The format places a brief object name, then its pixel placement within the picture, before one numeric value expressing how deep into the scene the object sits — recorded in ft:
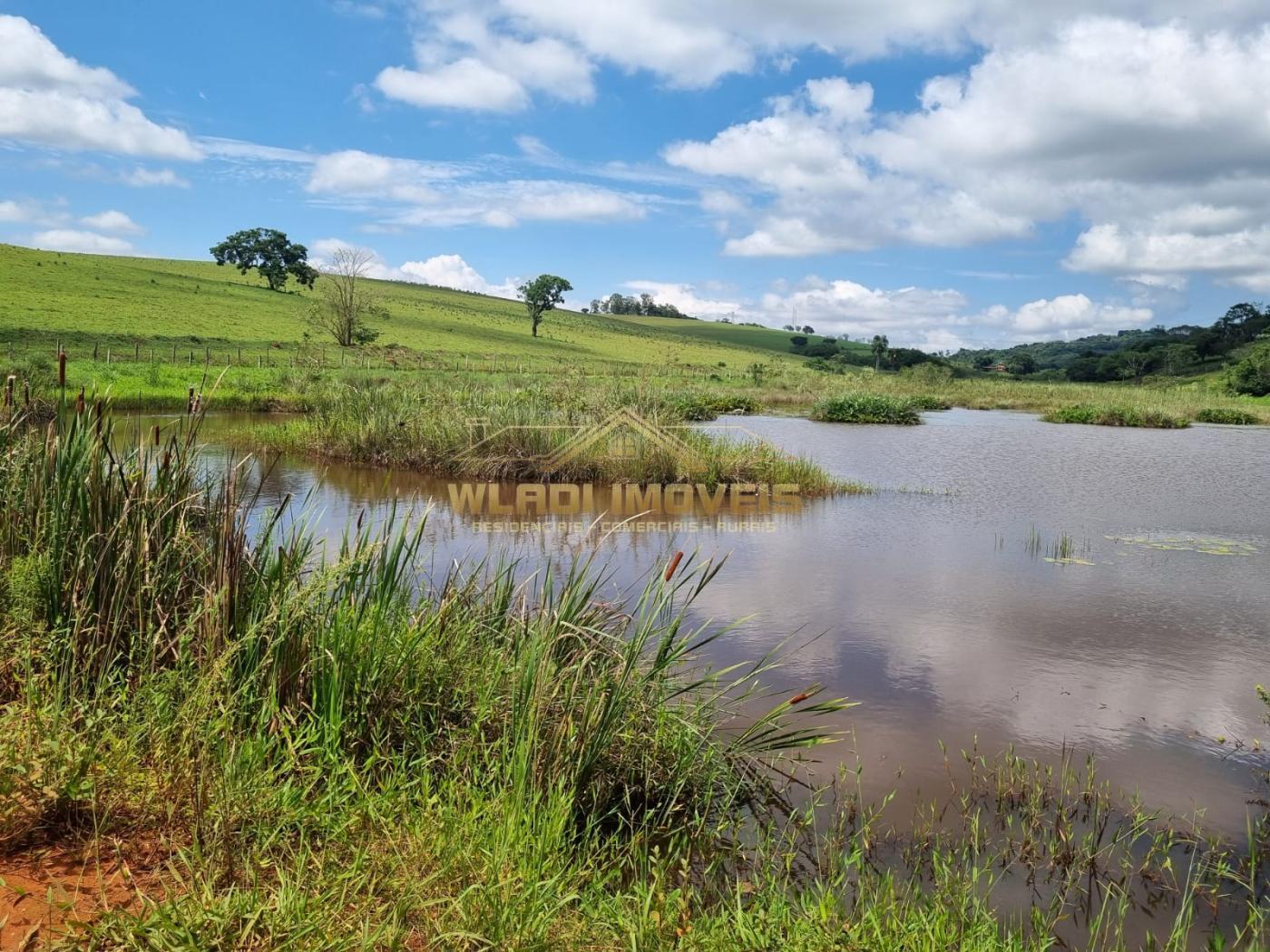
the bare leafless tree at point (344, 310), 167.43
